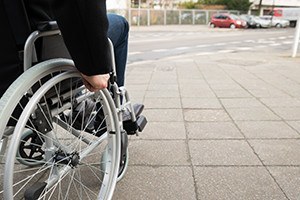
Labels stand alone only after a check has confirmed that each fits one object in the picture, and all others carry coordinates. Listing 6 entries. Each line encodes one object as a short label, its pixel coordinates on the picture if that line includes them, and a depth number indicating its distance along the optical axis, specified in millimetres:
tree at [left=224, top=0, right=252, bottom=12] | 43097
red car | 30659
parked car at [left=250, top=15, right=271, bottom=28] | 32594
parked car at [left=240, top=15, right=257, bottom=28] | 32125
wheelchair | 1253
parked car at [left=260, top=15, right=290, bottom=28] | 34612
